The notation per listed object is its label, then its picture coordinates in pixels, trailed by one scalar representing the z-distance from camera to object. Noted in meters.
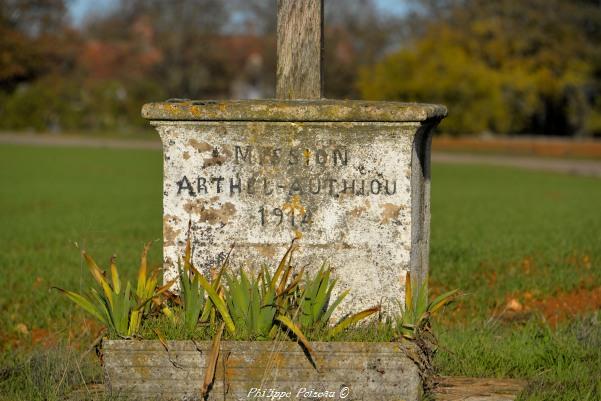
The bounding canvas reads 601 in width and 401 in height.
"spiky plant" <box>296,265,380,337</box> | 7.58
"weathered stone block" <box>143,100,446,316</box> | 7.87
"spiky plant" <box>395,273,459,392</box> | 7.51
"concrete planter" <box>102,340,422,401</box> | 7.39
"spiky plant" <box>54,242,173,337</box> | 7.57
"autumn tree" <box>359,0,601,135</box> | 64.39
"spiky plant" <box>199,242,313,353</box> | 7.49
